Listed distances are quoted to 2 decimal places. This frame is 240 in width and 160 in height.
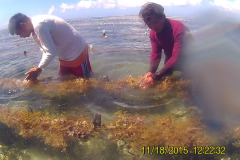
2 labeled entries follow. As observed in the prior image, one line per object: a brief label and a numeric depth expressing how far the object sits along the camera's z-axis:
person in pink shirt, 4.28
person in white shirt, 4.23
